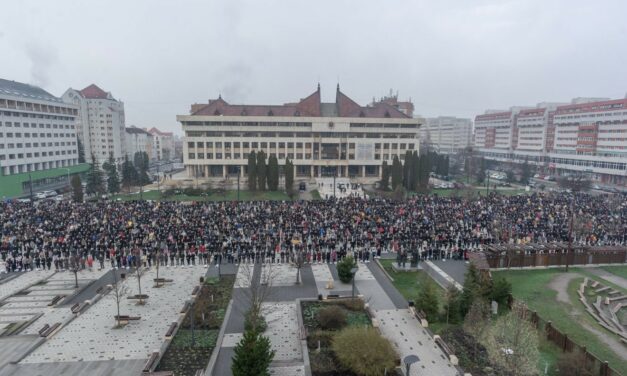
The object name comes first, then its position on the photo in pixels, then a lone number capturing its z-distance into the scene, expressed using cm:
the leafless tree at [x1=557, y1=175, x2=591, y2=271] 4884
